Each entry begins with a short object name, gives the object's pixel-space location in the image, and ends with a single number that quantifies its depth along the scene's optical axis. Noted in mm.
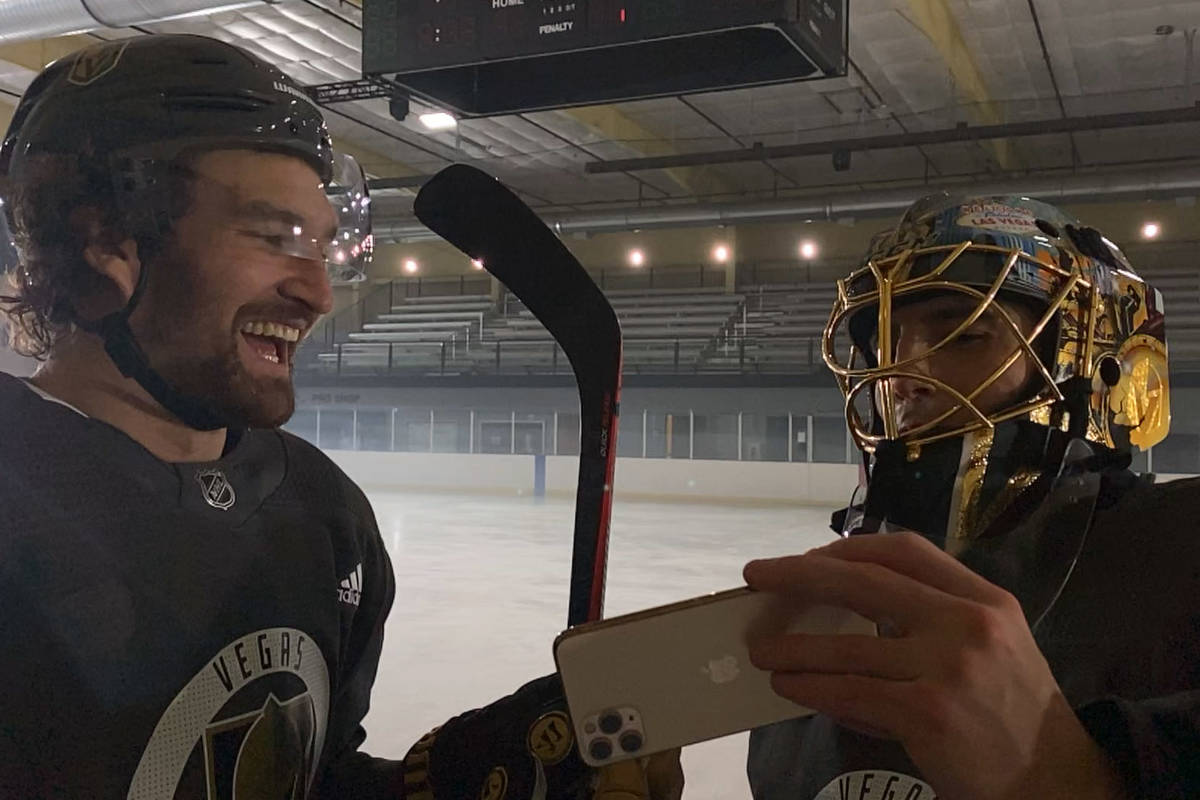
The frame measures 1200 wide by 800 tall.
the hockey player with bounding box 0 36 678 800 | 705
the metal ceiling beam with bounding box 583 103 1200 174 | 7168
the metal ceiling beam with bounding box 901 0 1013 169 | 6219
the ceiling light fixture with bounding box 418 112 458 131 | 8170
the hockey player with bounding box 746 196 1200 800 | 413
